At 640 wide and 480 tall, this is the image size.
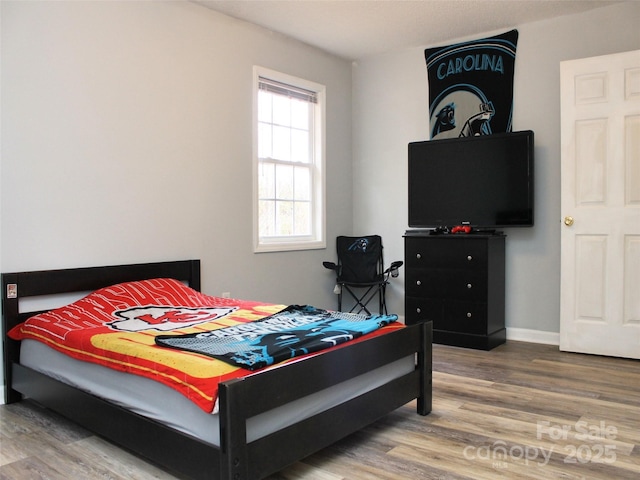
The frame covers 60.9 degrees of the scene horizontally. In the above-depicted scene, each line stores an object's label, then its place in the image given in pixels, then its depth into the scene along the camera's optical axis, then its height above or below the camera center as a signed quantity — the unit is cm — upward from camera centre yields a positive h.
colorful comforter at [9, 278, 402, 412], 205 -49
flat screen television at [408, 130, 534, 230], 439 +41
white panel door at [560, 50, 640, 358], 391 +17
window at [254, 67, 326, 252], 471 +61
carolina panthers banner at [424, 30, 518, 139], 465 +126
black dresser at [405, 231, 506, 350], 432 -47
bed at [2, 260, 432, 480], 189 -74
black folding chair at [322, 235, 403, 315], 511 -35
